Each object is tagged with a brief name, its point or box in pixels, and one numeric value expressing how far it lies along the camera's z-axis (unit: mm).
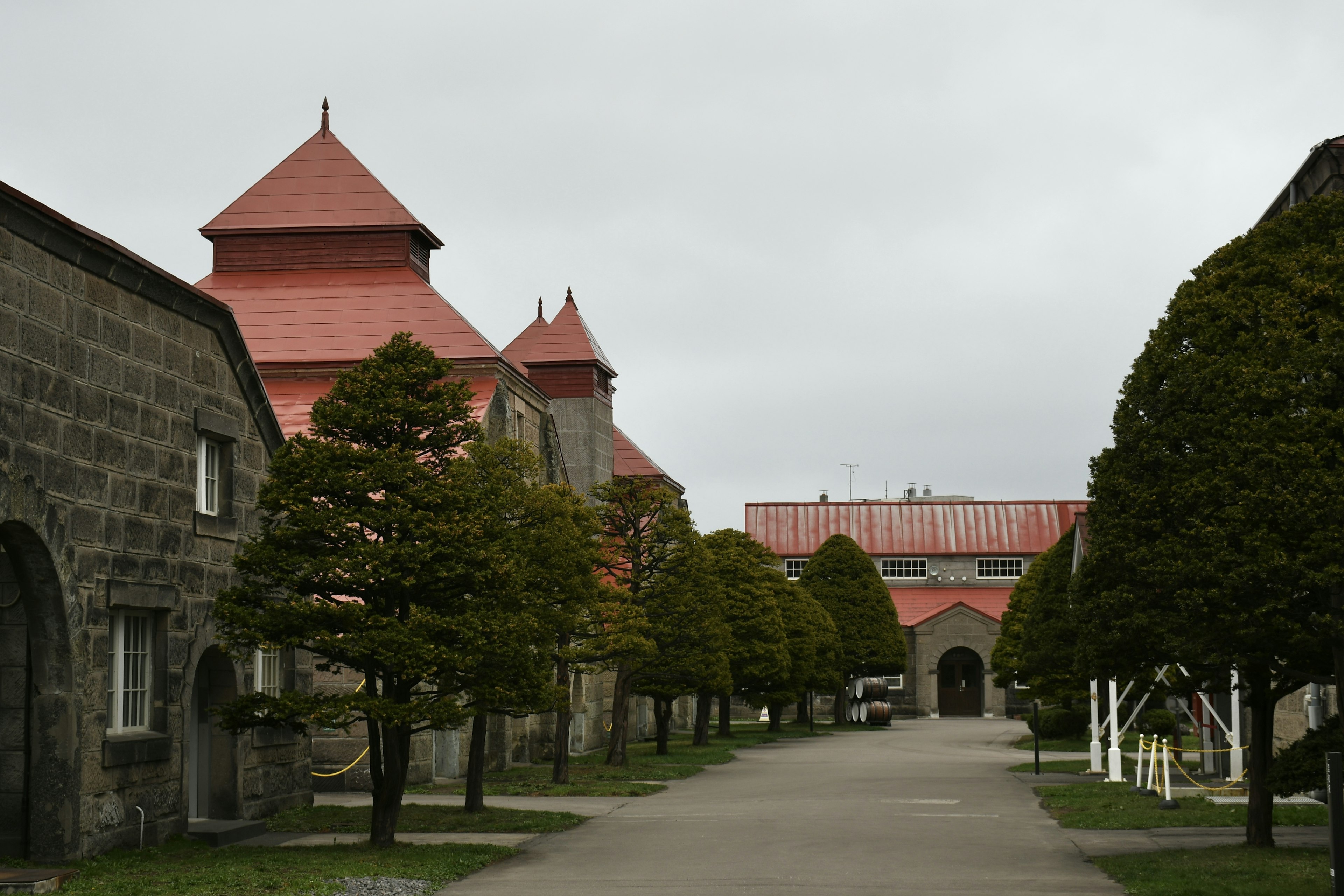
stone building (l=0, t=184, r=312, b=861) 13148
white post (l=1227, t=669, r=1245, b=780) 24938
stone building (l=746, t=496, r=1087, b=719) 72625
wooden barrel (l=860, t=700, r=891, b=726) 60000
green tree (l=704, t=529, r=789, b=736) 43719
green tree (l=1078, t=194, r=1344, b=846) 12742
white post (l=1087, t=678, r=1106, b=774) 29406
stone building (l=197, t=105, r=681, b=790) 30828
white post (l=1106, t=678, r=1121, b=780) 26438
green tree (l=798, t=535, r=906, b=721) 58688
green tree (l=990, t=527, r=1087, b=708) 30516
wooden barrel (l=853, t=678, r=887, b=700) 61188
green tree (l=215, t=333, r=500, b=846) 15062
